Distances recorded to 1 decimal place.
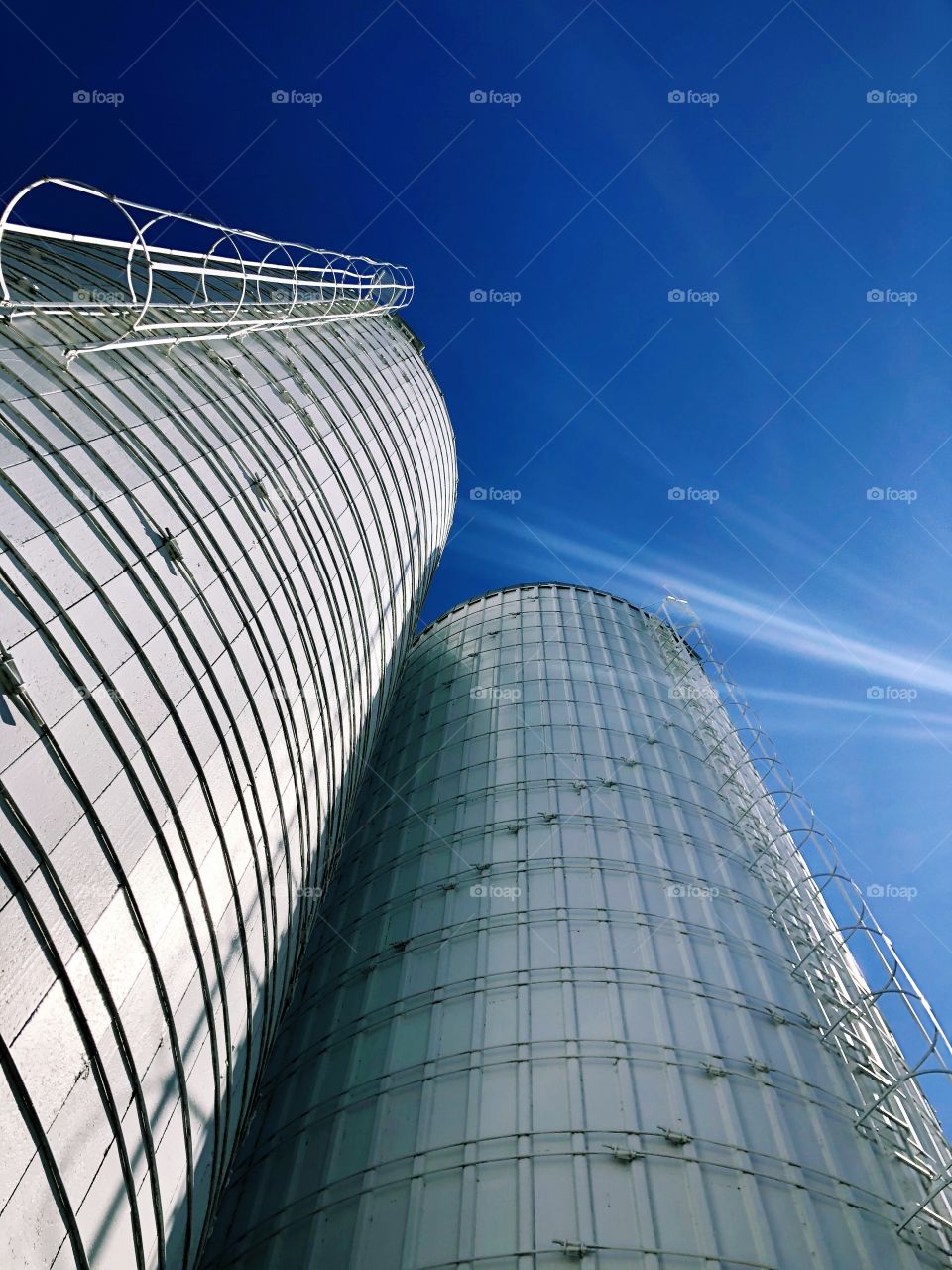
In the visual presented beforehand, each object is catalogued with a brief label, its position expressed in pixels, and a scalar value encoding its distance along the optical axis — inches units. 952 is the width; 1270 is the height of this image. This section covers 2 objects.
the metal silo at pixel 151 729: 353.1
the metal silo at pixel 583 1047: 482.3
